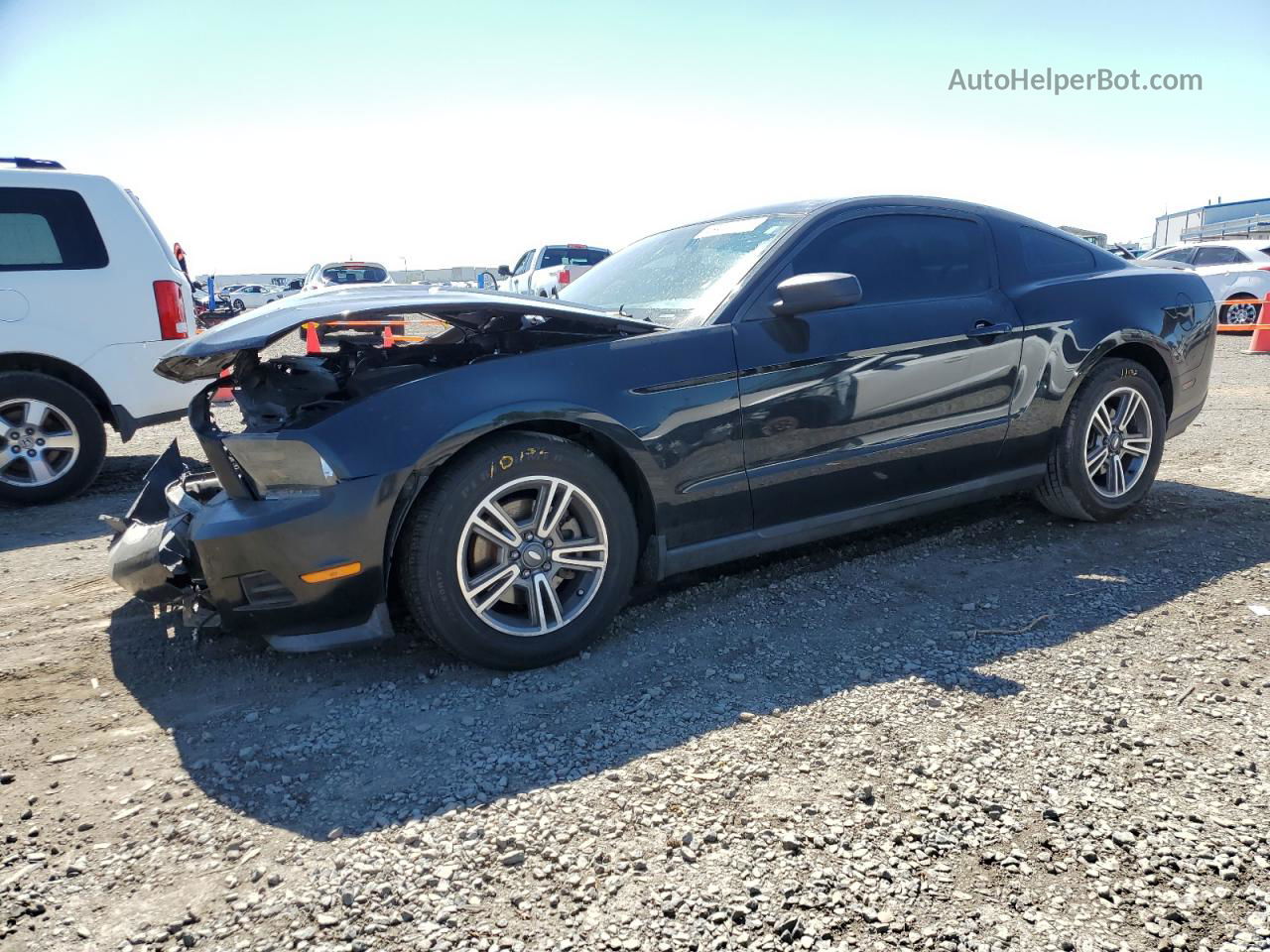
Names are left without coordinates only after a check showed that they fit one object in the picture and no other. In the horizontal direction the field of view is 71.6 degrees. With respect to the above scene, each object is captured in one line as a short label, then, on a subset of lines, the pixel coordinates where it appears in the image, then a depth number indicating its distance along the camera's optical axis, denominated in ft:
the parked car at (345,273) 71.67
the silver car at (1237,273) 48.34
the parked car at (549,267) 63.93
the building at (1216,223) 124.36
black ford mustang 8.91
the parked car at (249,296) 112.91
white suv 18.01
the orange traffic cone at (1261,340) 40.81
